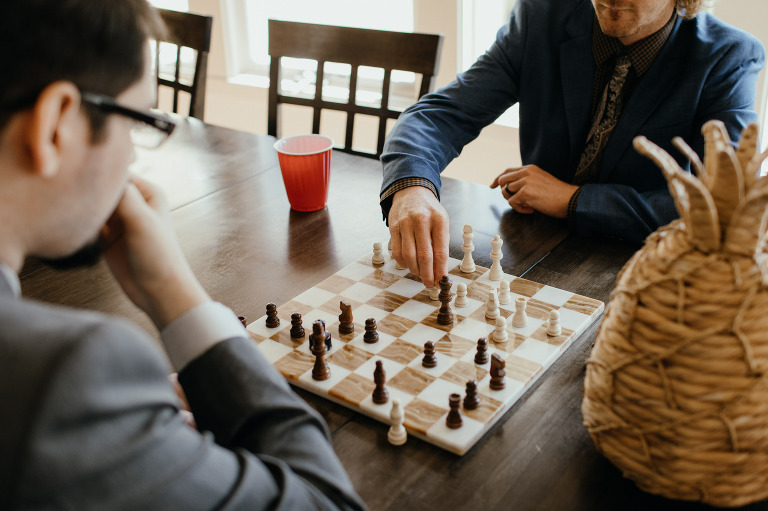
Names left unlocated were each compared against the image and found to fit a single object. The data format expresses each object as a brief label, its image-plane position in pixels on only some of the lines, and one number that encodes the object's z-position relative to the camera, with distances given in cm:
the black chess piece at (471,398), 101
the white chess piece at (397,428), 96
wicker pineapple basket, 73
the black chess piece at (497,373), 105
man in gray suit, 56
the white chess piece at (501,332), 118
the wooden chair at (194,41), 250
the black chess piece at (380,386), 102
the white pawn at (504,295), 130
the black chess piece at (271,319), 124
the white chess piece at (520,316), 122
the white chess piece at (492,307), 125
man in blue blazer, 156
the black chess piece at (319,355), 109
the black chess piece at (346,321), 122
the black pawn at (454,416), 96
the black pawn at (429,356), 111
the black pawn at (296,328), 120
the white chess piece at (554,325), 119
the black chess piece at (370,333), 119
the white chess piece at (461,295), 129
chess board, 102
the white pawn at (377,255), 146
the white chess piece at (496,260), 139
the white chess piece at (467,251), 142
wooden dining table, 88
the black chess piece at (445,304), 124
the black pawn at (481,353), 112
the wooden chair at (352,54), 214
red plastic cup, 167
